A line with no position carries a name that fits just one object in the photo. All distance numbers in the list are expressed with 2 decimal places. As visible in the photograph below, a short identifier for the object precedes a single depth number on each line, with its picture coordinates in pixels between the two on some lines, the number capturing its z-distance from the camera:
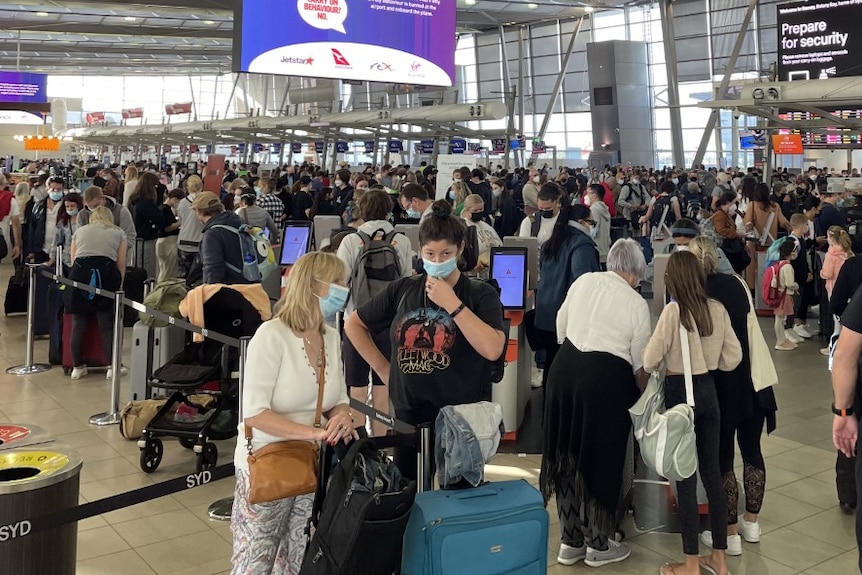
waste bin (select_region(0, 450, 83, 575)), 3.12
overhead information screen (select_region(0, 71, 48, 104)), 30.67
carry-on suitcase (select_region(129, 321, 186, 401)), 6.43
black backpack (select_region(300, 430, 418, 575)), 2.58
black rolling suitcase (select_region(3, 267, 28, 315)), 10.83
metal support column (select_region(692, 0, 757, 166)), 24.23
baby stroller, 5.54
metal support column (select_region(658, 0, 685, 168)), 26.47
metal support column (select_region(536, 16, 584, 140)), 31.25
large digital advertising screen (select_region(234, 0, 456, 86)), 12.59
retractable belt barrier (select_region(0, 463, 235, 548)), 2.88
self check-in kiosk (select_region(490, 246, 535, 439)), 6.27
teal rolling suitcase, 2.74
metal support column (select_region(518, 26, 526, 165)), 31.48
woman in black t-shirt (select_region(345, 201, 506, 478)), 3.24
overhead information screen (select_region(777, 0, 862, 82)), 12.24
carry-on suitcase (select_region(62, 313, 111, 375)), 8.13
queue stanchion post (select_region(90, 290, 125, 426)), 6.54
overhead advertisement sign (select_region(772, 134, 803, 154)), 17.14
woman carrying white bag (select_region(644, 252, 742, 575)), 4.02
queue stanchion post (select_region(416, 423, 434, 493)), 3.12
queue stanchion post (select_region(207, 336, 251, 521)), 4.79
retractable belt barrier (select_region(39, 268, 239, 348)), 4.42
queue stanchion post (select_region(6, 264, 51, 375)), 8.16
